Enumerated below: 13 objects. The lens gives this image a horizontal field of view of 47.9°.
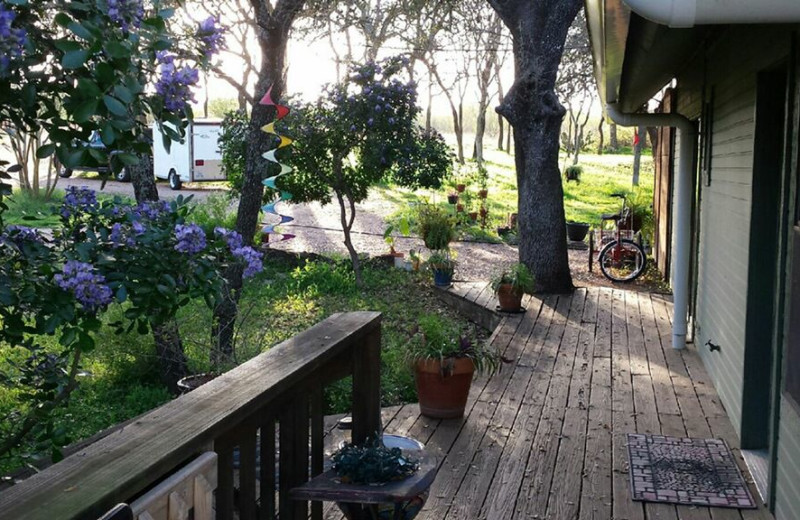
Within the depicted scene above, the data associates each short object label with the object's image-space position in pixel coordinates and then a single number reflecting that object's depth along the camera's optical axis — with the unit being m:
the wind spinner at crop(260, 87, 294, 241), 9.45
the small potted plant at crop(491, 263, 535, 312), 8.62
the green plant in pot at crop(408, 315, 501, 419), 5.12
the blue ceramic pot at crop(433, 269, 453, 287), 10.41
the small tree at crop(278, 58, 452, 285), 11.12
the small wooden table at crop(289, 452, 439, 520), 2.63
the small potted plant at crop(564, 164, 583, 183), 26.83
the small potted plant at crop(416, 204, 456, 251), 11.03
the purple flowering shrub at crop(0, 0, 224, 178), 1.74
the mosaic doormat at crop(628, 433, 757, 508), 4.11
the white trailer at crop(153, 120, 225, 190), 26.09
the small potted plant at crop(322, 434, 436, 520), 2.66
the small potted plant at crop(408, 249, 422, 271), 11.86
